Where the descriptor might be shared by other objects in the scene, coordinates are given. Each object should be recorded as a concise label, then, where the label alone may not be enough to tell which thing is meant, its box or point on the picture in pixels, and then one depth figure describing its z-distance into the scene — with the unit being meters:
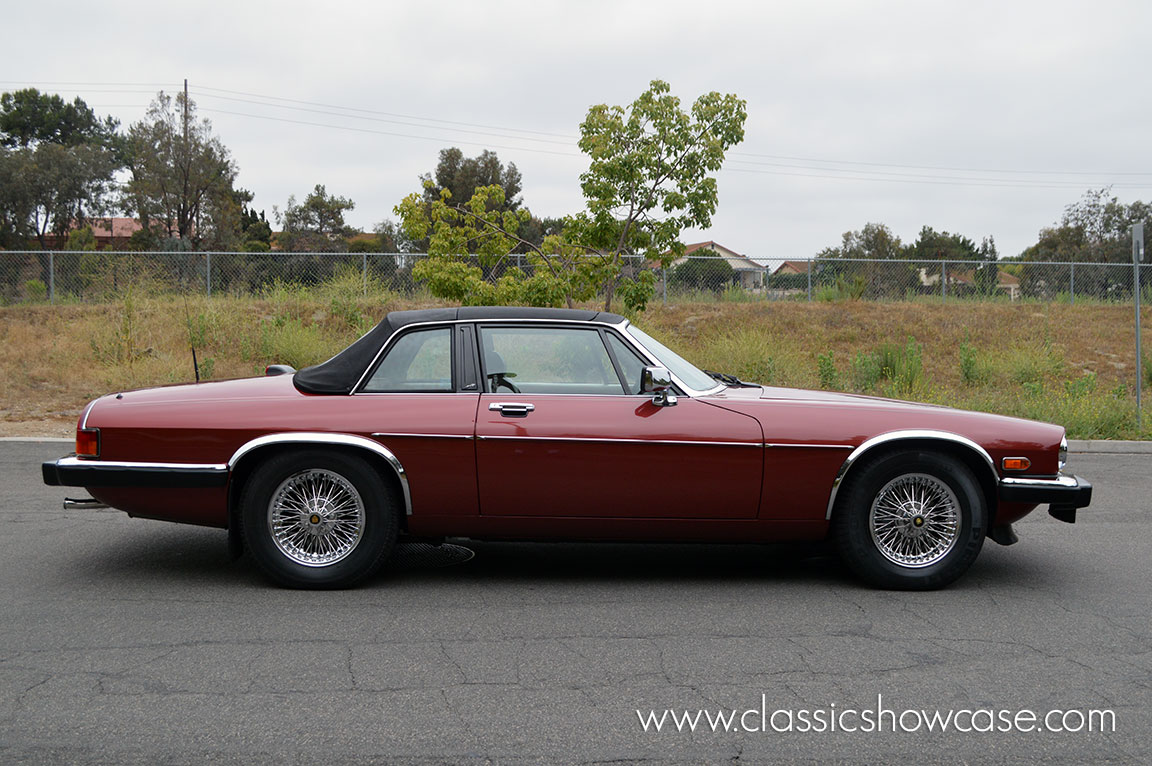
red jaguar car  5.29
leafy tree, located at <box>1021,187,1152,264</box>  48.34
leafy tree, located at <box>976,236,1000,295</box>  25.98
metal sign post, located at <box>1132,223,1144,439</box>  13.02
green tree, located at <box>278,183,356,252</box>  60.47
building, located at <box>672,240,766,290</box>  24.89
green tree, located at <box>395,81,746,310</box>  14.12
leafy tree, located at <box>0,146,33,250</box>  52.66
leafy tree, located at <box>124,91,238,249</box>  41.84
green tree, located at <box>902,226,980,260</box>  65.69
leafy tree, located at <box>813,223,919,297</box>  25.52
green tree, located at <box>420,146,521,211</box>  51.16
